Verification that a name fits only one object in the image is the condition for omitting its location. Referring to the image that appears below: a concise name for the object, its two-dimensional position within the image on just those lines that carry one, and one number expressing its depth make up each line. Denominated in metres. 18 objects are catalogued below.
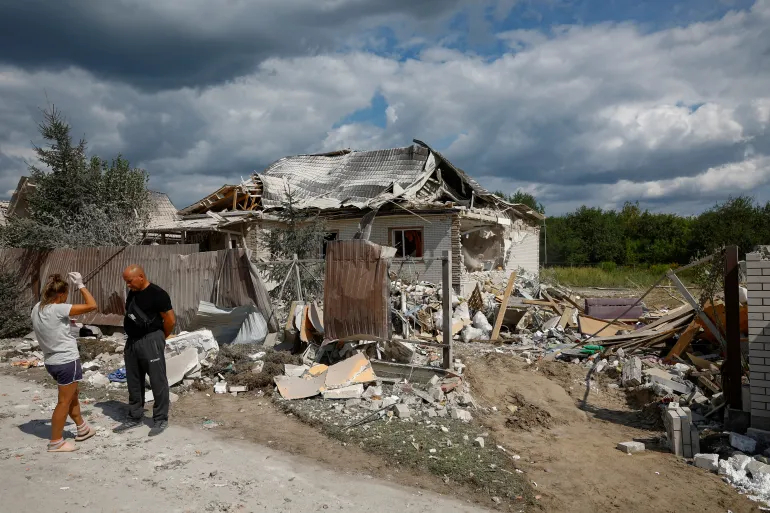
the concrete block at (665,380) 6.96
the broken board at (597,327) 10.70
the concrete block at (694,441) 5.08
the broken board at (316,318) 8.03
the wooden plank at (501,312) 11.40
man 5.12
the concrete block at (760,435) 5.07
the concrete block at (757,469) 4.39
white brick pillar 5.20
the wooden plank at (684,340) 8.80
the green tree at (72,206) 13.41
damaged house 15.66
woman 4.62
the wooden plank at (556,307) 12.23
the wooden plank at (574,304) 12.61
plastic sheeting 8.79
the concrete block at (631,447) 5.25
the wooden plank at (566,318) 11.66
